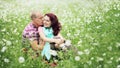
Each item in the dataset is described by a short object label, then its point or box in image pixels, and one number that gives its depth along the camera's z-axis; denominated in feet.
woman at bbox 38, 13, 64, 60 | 24.13
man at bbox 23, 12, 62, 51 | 25.08
